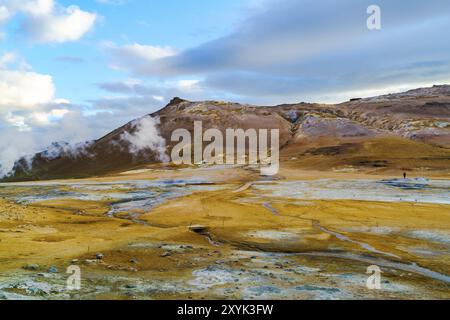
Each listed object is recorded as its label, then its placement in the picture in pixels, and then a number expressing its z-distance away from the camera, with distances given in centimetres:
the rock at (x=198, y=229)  4075
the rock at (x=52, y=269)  2380
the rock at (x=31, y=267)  2411
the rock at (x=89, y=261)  2648
